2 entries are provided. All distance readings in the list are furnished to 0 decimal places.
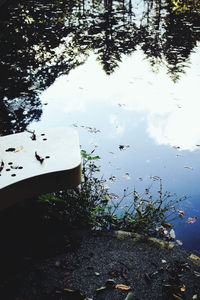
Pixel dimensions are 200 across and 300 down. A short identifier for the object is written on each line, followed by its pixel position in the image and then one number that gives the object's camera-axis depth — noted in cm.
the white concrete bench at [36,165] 191
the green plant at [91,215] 273
